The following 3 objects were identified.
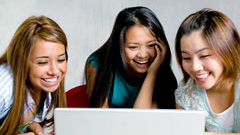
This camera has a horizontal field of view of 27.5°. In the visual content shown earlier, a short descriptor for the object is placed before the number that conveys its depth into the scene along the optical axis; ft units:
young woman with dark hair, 5.63
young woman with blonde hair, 5.28
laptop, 3.72
